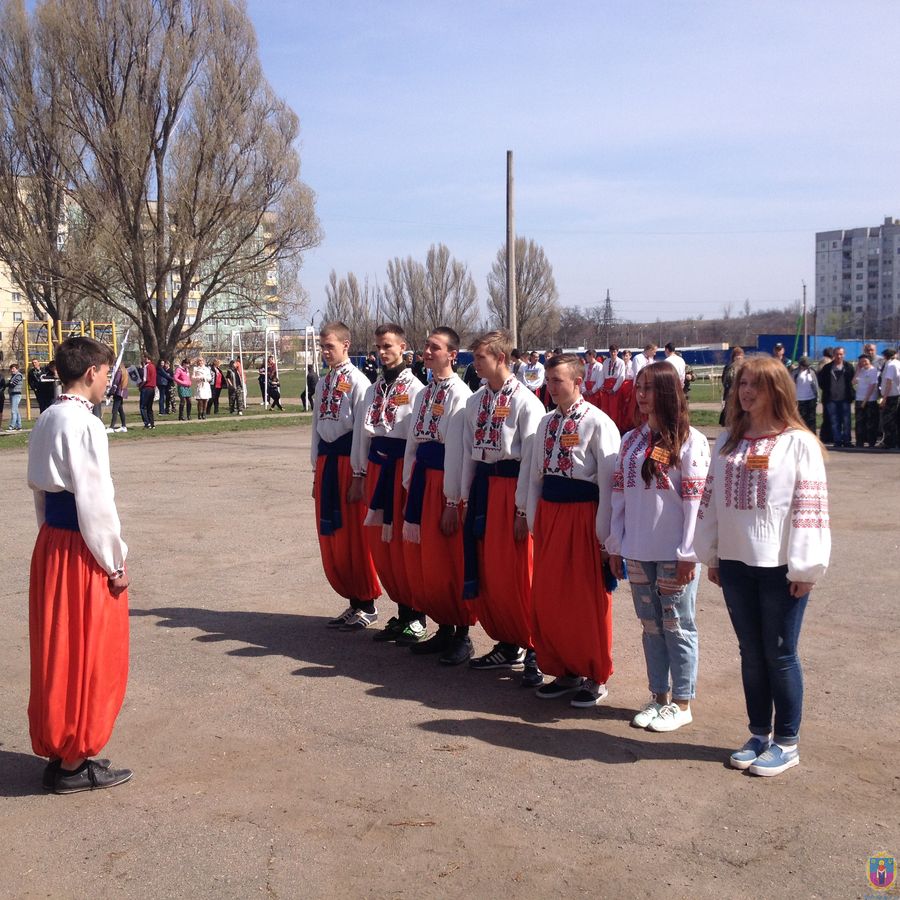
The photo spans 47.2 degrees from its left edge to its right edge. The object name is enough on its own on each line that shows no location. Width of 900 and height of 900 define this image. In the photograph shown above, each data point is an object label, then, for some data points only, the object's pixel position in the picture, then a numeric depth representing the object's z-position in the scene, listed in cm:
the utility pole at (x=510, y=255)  2678
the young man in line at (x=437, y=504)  653
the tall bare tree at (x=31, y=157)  3459
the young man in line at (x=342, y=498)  731
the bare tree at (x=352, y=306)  9167
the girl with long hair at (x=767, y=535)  443
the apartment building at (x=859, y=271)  13838
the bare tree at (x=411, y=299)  8338
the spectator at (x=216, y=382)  3061
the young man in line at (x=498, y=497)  605
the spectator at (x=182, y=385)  2788
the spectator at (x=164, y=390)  3142
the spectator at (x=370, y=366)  2409
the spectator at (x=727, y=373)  1755
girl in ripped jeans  506
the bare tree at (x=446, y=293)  8256
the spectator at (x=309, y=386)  3038
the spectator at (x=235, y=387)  3109
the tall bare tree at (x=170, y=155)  3250
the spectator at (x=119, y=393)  2345
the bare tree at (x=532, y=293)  7994
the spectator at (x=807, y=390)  2025
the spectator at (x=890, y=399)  1920
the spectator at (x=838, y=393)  1978
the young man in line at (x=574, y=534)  552
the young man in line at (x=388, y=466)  692
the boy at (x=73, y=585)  447
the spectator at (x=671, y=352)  1983
